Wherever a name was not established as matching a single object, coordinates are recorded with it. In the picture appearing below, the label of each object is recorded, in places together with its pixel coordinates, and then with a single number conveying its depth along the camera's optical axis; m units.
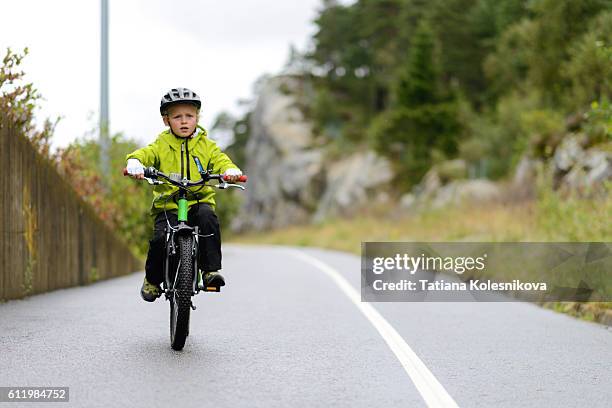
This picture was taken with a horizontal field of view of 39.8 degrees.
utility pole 16.95
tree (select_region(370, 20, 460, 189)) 47.16
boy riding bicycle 6.95
